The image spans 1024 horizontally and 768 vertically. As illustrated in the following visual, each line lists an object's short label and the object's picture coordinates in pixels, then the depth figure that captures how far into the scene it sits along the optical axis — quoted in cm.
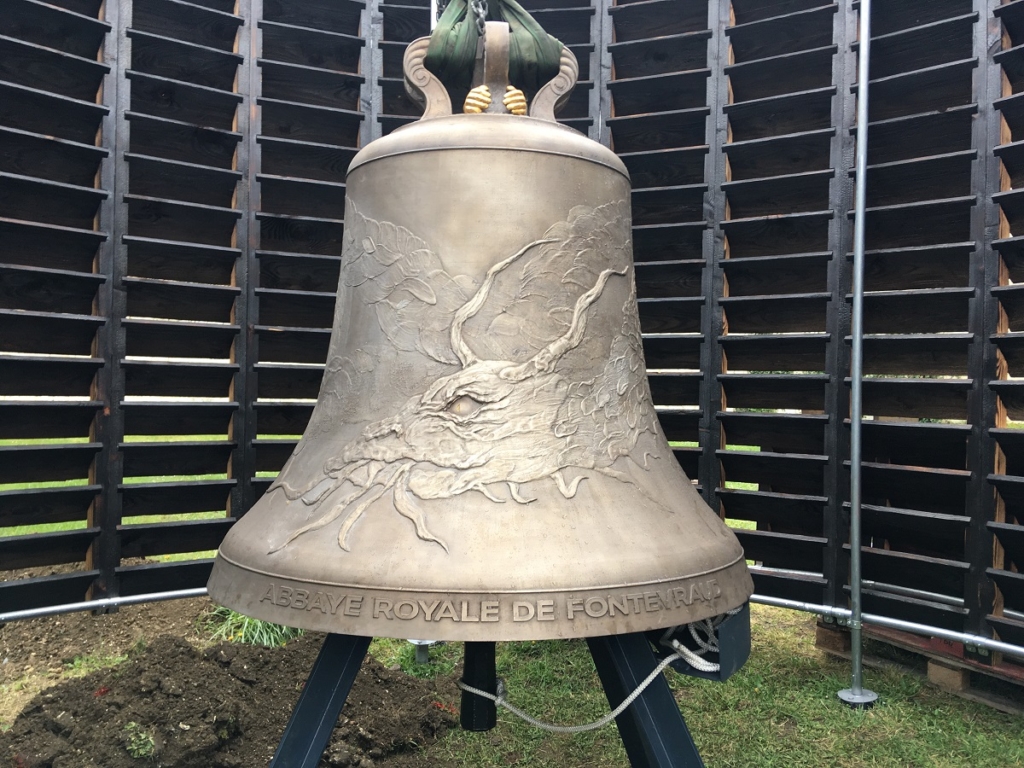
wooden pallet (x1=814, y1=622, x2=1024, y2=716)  325
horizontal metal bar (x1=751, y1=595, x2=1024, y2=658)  293
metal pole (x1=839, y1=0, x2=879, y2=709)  320
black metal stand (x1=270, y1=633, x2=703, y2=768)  162
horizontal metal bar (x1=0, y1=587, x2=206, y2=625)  315
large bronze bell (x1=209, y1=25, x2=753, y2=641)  150
